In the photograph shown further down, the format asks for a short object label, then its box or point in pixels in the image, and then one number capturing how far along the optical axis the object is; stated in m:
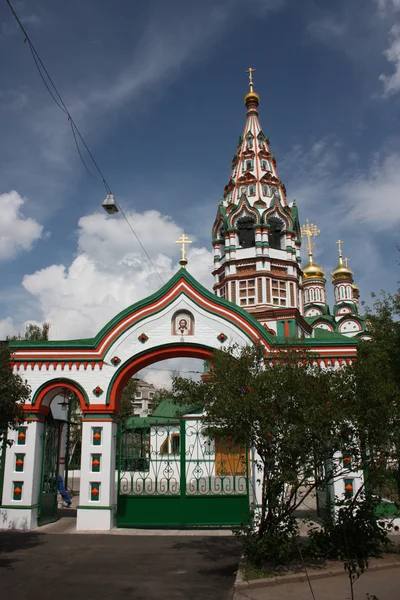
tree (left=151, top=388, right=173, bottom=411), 48.56
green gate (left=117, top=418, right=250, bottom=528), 12.59
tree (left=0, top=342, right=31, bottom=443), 9.70
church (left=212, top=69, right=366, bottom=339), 32.72
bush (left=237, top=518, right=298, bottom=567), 8.14
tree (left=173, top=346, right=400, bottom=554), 7.88
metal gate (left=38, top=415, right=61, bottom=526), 13.41
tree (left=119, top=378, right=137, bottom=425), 37.65
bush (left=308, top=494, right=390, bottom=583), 8.49
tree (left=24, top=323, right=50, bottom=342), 32.93
